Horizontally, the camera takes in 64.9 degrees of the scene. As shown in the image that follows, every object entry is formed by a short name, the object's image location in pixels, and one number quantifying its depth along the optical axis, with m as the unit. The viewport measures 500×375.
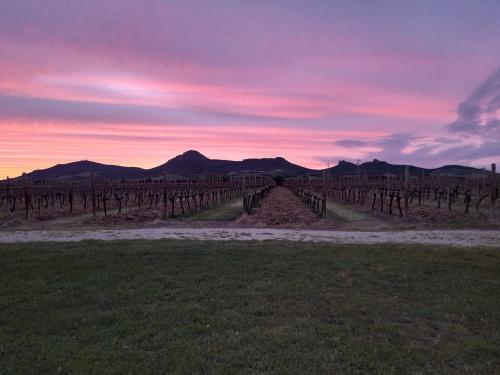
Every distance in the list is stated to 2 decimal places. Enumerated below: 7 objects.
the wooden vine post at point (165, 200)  21.92
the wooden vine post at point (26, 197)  21.88
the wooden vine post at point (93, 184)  22.61
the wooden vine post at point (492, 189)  19.69
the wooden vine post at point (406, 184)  19.42
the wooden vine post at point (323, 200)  20.22
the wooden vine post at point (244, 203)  22.32
